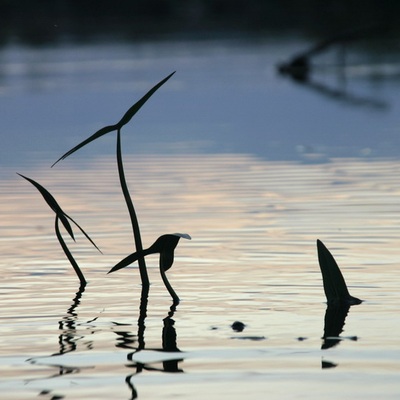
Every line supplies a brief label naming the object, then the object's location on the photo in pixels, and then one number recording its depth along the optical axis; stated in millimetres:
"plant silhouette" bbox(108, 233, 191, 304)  14844
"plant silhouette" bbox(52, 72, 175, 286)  14836
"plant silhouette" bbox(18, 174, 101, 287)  15508
